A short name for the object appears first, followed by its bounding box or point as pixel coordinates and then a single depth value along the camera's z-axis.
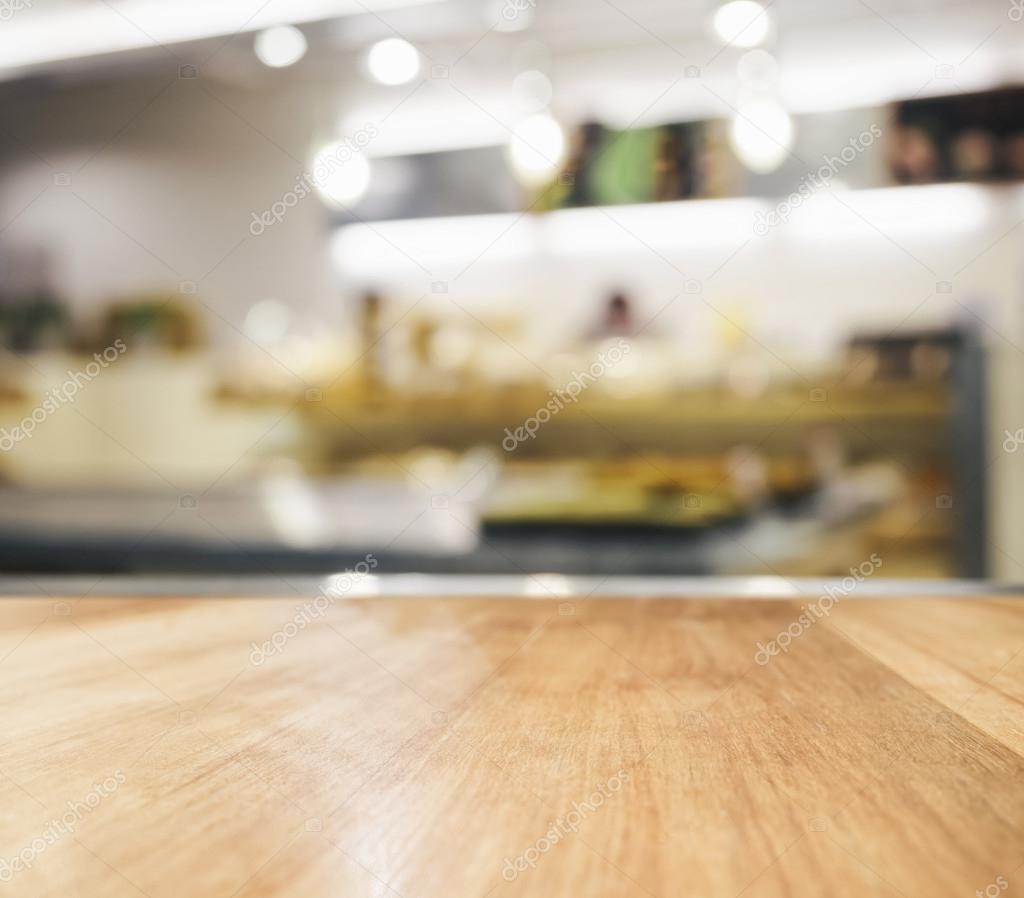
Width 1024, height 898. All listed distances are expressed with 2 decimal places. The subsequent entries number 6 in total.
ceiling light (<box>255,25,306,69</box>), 3.62
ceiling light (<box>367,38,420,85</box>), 3.18
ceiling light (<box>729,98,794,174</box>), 2.74
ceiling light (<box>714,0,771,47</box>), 2.63
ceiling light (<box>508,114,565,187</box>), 2.89
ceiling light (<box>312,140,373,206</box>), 3.55
